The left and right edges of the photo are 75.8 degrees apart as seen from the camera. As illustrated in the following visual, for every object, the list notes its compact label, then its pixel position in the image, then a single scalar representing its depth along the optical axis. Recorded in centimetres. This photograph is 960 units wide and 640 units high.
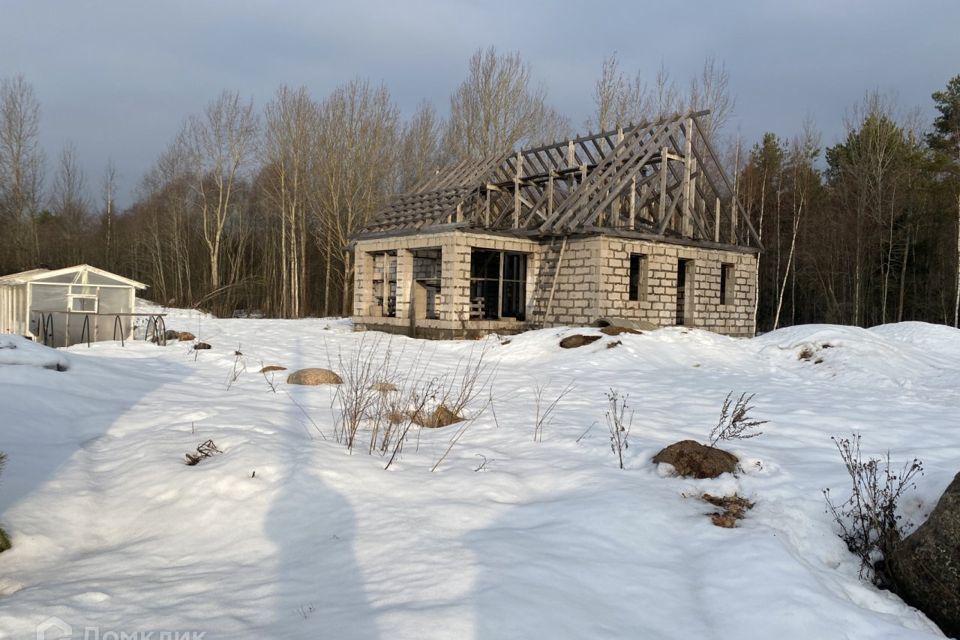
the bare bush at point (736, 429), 587
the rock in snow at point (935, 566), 332
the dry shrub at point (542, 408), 626
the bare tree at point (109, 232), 3909
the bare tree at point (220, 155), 3388
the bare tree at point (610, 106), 3117
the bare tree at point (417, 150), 3659
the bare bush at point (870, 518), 386
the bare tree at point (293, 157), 3241
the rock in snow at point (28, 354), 732
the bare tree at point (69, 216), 3981
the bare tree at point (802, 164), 3147
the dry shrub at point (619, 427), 546
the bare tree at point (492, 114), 3378
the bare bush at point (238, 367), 895
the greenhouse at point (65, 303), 1612
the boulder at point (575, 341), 1349
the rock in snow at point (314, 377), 890
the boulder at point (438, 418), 669
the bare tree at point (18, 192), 3297
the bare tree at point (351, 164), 3284
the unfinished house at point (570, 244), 1764
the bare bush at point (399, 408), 570
